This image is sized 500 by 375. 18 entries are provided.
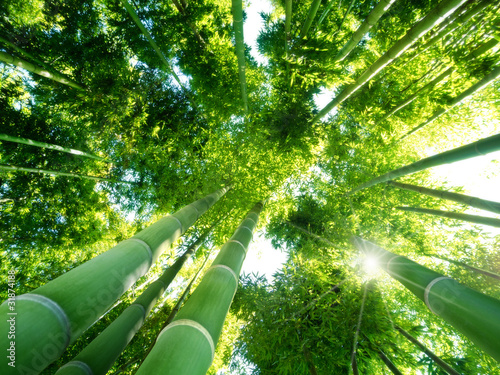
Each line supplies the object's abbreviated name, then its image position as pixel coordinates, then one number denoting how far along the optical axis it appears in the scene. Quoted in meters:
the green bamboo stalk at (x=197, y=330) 0.96
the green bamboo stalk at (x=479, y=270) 3.24
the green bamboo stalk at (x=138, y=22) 2.58
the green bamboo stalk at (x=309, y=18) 2.78
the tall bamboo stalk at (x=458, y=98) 2.66
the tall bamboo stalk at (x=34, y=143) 2.94
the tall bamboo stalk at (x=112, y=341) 1.50
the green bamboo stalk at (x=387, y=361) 2.89
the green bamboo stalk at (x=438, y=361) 2.52
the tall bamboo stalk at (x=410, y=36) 2.08
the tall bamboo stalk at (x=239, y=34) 2.00
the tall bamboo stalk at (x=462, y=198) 2.08
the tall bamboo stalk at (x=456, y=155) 1.81
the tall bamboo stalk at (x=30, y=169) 3.54
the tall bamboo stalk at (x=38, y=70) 3.26
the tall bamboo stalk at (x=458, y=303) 1.26
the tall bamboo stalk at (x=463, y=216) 2.34
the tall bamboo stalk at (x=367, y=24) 2.25
